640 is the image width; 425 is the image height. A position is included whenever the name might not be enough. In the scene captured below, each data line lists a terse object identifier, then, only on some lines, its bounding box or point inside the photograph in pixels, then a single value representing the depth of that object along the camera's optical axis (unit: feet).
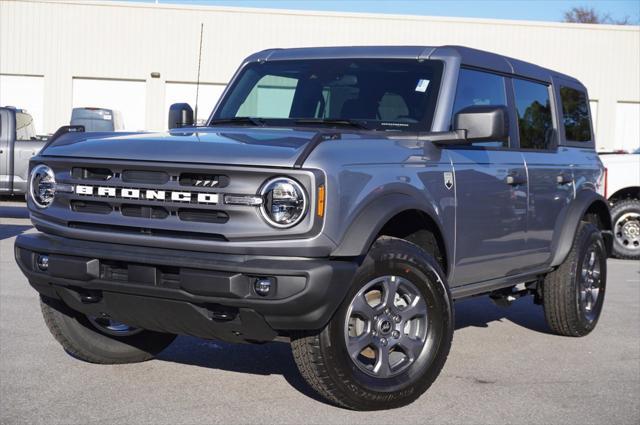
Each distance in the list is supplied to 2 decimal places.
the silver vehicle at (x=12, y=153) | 57.67
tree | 233.86
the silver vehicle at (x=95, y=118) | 74.95
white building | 107.14
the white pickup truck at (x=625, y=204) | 45.52
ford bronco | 14.47
